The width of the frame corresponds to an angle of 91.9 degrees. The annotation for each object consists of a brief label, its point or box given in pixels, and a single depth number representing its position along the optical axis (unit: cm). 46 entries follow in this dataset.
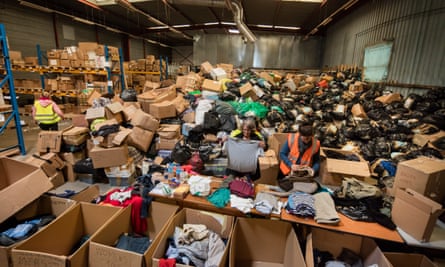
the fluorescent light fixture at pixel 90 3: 782
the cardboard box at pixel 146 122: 434
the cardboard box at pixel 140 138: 431
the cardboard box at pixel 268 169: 306
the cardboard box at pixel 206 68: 770
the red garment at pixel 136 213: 239
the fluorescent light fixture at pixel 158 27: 1260
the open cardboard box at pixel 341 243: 194
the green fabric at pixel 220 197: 219
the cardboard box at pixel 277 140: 393
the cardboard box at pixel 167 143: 439
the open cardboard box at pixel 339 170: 288
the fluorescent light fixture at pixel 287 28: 1225
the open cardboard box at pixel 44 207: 227
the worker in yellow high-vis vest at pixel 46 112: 446
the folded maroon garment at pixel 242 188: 229
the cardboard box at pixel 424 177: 205
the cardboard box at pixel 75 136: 394
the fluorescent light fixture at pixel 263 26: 1224
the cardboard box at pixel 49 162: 368
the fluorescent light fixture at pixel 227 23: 1165
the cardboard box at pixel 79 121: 446
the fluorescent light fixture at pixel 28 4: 676
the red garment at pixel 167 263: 168
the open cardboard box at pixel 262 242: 213
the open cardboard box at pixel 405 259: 184
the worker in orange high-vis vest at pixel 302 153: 277
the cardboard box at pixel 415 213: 167
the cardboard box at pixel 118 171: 385
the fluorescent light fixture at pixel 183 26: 1221
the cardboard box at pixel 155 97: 527
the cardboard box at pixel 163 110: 484
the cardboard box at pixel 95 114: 433
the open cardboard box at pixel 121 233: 177
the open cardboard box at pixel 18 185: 200
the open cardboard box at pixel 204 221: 211
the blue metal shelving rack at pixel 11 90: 419
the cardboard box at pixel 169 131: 438
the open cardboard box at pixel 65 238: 171
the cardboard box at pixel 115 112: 445
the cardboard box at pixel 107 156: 371
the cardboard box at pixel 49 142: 386
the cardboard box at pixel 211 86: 615
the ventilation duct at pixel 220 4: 672
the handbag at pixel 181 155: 370
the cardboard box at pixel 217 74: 720
